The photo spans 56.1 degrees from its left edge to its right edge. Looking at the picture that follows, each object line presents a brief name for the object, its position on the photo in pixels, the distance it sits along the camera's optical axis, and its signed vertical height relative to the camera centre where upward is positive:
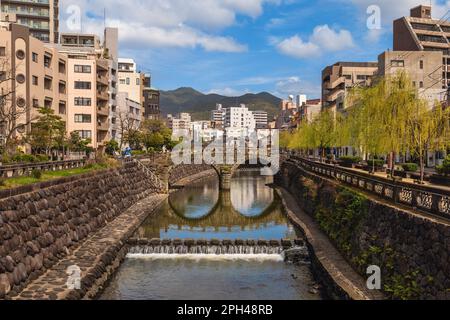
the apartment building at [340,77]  104.81 +19.49
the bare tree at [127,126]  87.54 +5.57
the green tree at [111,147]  74.19 +0.51
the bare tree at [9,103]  53.47 +6.20
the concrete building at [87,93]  72.94 +10.13
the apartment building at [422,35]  87.50 +24.58
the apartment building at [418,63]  74.94 +15.42
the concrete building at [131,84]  110.00 +17.47
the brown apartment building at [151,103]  127.16 +14.29
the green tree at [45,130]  47.84 +2.26
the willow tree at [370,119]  35.22 +2.78
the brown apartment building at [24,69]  56.59 +11.30
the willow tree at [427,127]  31.09 +1.69
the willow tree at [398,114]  32.84 +2.85
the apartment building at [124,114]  90.56 +8.23
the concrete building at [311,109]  140.38 +14.01
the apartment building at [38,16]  94.25 +30.15
